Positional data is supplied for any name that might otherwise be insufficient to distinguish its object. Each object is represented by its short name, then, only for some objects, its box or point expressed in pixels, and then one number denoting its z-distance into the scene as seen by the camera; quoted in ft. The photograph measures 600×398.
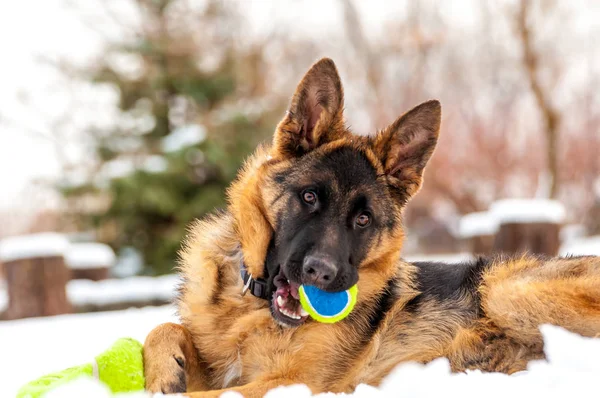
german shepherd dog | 10.65
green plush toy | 9.66
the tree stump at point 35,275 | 27.96
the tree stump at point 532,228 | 31.83
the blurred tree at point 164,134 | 43.86
